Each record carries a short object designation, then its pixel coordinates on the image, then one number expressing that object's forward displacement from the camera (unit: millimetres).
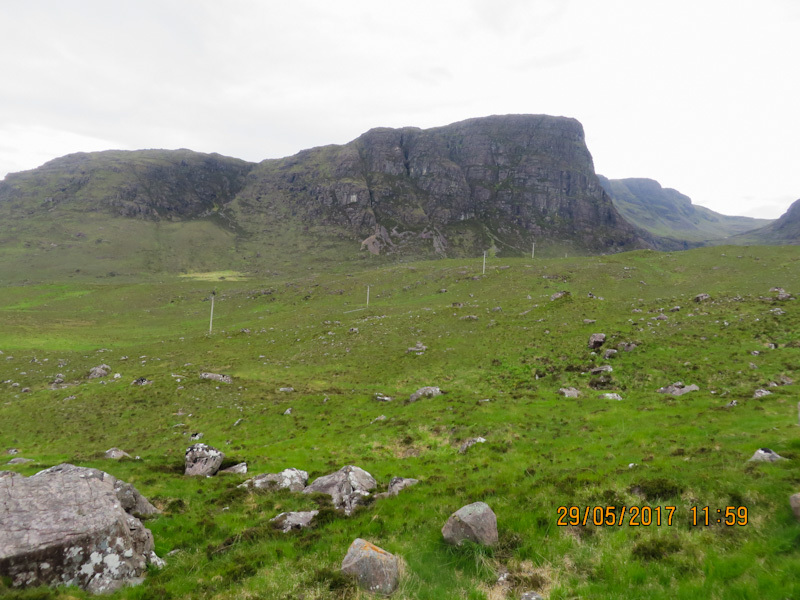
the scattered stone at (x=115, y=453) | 20438
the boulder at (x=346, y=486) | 13797
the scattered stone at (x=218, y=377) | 36825
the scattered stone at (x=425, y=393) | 29194
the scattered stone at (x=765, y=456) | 11133
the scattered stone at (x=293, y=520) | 11984
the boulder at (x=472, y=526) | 9492
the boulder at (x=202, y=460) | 18031
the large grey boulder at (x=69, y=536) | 8023
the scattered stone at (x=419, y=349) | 43256
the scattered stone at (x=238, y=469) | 18261
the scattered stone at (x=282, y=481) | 16047
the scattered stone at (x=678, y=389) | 23859
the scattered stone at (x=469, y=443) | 19656
